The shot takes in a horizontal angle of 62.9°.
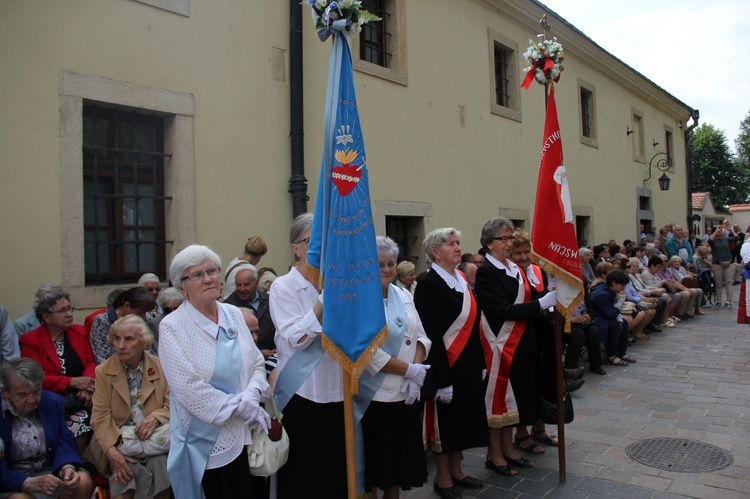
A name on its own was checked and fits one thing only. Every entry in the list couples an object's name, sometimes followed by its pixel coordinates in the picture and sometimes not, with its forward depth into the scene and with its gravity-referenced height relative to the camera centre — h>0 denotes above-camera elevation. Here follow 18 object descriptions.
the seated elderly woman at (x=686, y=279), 13.17 -0.58
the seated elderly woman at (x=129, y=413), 3.64 -0.91
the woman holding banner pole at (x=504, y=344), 4.71 -0.69
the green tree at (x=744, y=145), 46.56 +8.57
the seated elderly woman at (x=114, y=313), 4.58 -0.38
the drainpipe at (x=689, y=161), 23.80 +3.62
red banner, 4.51 +0.22
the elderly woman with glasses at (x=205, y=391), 2.90 -0.62
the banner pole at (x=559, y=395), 4.48 -1.04
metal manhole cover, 4.78 -1.66
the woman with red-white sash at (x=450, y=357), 4.21 -0.69
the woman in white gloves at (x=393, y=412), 3.51 -0.90
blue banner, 3.11 +0.11
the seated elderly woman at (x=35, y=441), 3.53 -1.05
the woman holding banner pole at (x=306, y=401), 3.27 -0.77
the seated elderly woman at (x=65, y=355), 4.26 -0.66
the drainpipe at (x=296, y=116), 7.52 +1.80
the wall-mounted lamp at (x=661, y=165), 19.97 +2.95
